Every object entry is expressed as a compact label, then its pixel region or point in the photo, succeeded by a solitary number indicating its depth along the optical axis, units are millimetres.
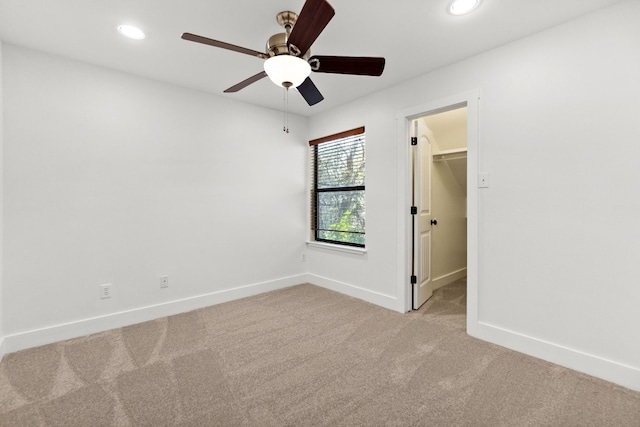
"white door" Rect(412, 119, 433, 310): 3123
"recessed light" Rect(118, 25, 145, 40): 2076
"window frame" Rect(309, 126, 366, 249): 3811
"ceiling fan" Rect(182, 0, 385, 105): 1377
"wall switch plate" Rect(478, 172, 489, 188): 2430
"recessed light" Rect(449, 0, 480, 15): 1811
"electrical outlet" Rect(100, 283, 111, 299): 2689
